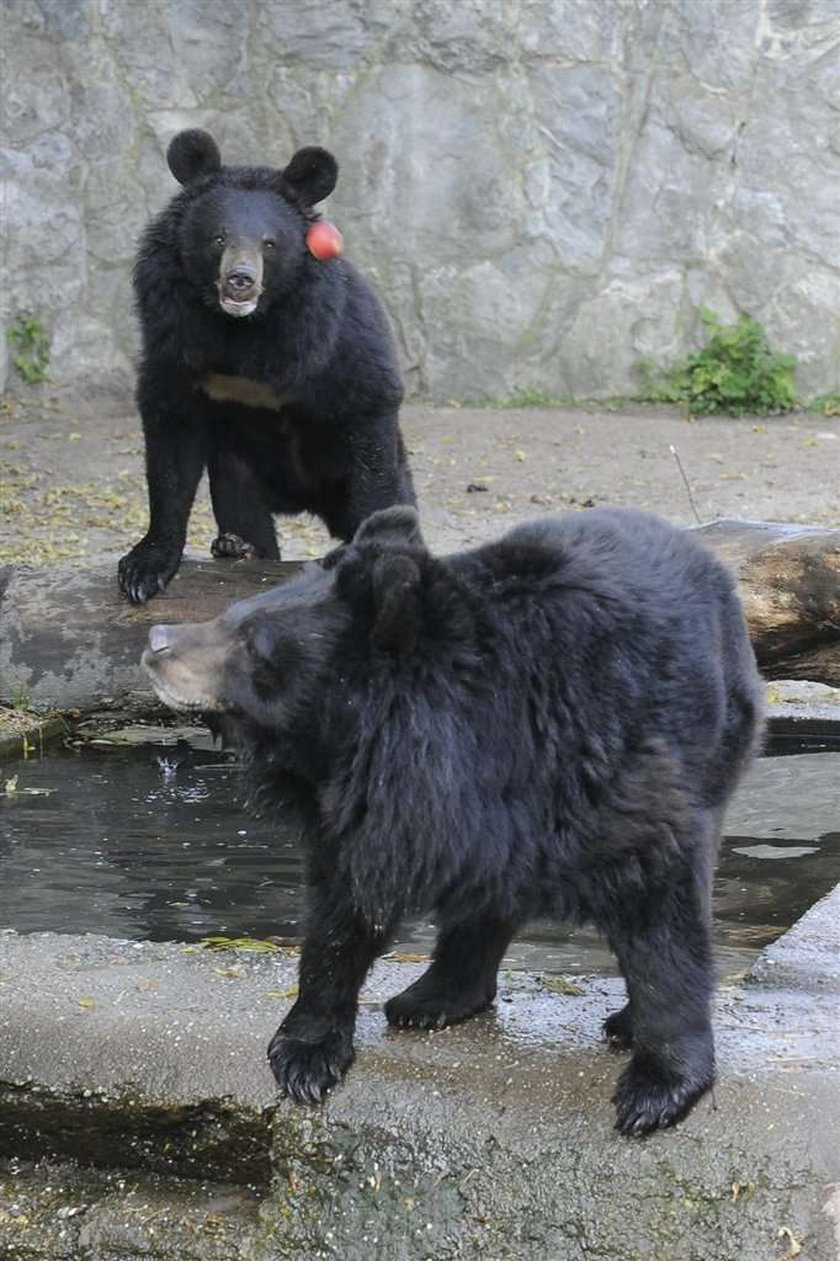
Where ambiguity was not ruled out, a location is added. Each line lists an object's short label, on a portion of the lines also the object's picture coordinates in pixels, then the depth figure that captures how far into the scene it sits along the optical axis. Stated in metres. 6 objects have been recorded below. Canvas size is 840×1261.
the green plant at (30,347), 20.97
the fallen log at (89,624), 11.23
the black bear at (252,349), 10.77
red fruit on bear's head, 10.99
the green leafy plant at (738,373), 21.30
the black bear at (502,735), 5.42
